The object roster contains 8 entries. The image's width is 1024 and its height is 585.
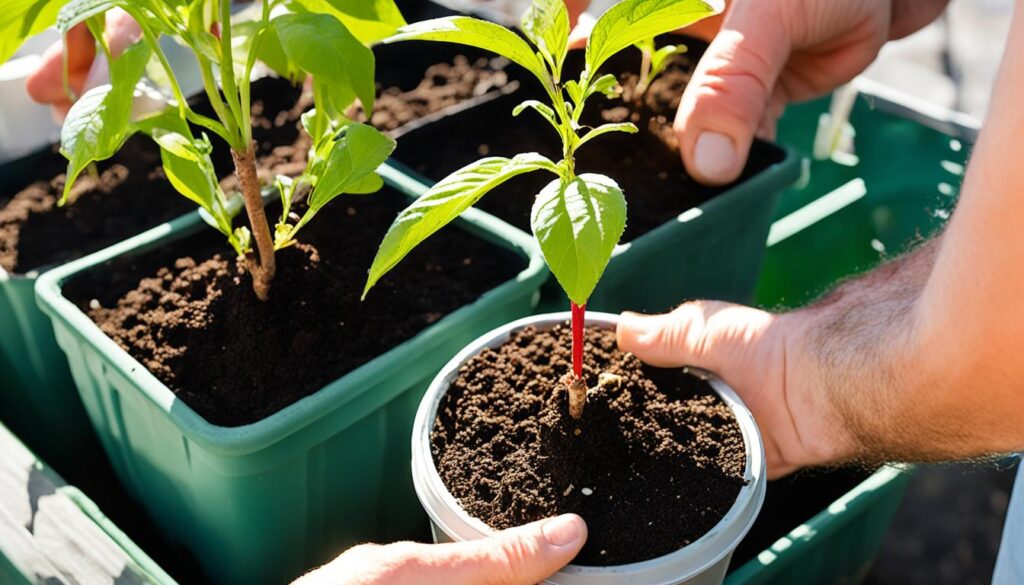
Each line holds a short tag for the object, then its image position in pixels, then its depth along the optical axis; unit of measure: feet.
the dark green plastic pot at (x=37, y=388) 3.68
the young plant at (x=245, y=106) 2.54
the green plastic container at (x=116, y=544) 2.92
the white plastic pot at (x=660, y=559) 2.47
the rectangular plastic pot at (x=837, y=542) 3.14
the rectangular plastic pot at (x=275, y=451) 2.90
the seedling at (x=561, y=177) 2.20
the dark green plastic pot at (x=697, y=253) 3.68
